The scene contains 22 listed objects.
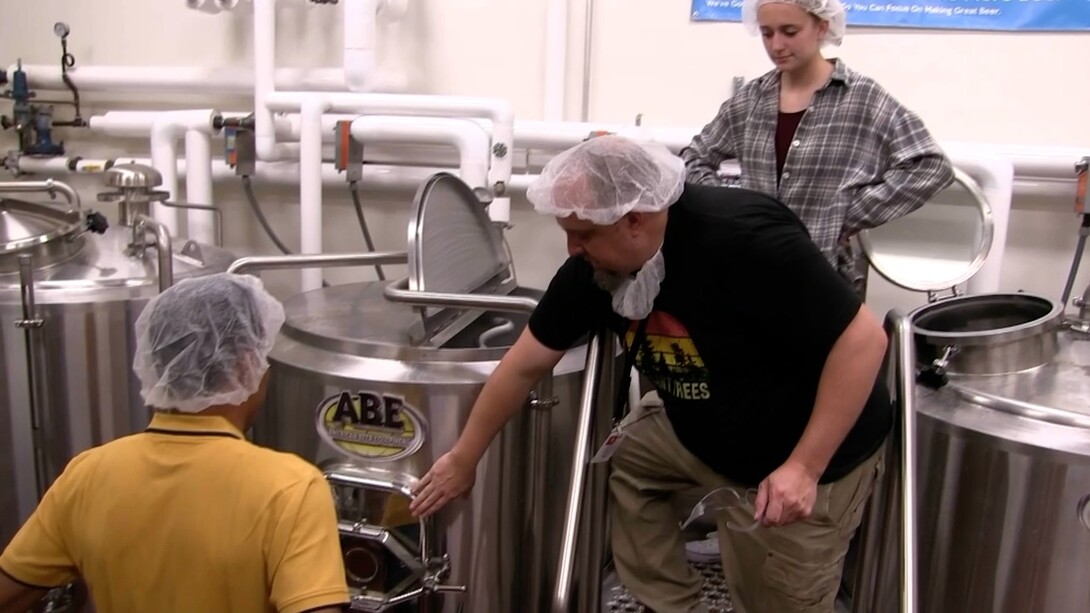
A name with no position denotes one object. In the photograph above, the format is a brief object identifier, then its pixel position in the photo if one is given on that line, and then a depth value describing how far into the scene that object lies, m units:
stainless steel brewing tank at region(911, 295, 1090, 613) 1.35
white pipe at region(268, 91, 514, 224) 2.32
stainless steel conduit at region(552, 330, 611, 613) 1.27
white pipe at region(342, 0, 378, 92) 2.41
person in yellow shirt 1.02
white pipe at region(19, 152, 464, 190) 2.63
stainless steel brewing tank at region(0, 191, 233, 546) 1.72
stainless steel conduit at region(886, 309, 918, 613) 1.28
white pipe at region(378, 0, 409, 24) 2.53
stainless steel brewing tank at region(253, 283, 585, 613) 1.51
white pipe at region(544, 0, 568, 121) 2.44
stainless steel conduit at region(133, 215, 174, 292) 1.69
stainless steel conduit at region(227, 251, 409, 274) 1.75
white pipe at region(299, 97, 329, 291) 2.45
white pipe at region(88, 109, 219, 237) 2.60
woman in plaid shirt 1.63
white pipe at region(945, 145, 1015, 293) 2.07
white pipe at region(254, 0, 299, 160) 2.55
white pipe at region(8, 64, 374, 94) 2.62
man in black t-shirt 1.22
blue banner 2.16
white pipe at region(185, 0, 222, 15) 2.56
